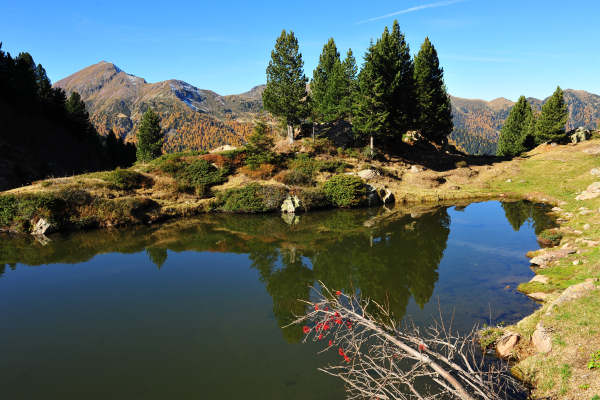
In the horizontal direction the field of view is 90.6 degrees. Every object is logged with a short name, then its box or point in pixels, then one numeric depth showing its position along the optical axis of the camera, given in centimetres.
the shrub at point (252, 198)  3243
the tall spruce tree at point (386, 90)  4184
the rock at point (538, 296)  1185
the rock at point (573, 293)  935
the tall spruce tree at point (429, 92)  5009
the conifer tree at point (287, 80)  4325
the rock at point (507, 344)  892
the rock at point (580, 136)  5162
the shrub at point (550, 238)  1852
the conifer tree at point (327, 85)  4828
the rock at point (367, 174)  3909
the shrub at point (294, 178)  3650
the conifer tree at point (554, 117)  5238
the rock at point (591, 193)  2527
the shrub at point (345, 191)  3375
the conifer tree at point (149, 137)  5556
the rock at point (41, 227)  2473
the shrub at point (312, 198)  3291
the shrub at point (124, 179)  3206
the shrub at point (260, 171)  3825
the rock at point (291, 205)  3241
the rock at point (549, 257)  1509
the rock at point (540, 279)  1292
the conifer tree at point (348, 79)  4702
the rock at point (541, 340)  804
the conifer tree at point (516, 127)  6344
